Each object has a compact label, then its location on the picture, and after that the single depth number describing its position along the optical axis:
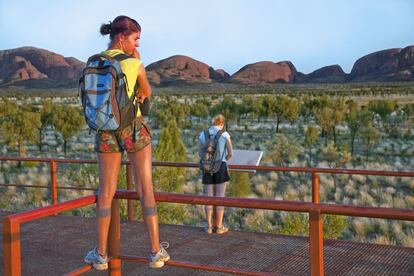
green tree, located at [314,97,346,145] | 30.61
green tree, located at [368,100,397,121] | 37.03
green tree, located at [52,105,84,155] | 27.69
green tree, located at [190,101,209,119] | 42.66
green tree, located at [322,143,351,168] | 20.88
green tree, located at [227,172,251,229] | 14.55
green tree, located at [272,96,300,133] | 37.38
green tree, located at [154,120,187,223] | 11.55
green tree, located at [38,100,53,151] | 32.48
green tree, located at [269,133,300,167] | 22.03
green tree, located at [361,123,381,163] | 25.52
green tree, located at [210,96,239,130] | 39.91
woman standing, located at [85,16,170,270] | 3.43
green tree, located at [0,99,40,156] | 25.98
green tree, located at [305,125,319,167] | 25.86
